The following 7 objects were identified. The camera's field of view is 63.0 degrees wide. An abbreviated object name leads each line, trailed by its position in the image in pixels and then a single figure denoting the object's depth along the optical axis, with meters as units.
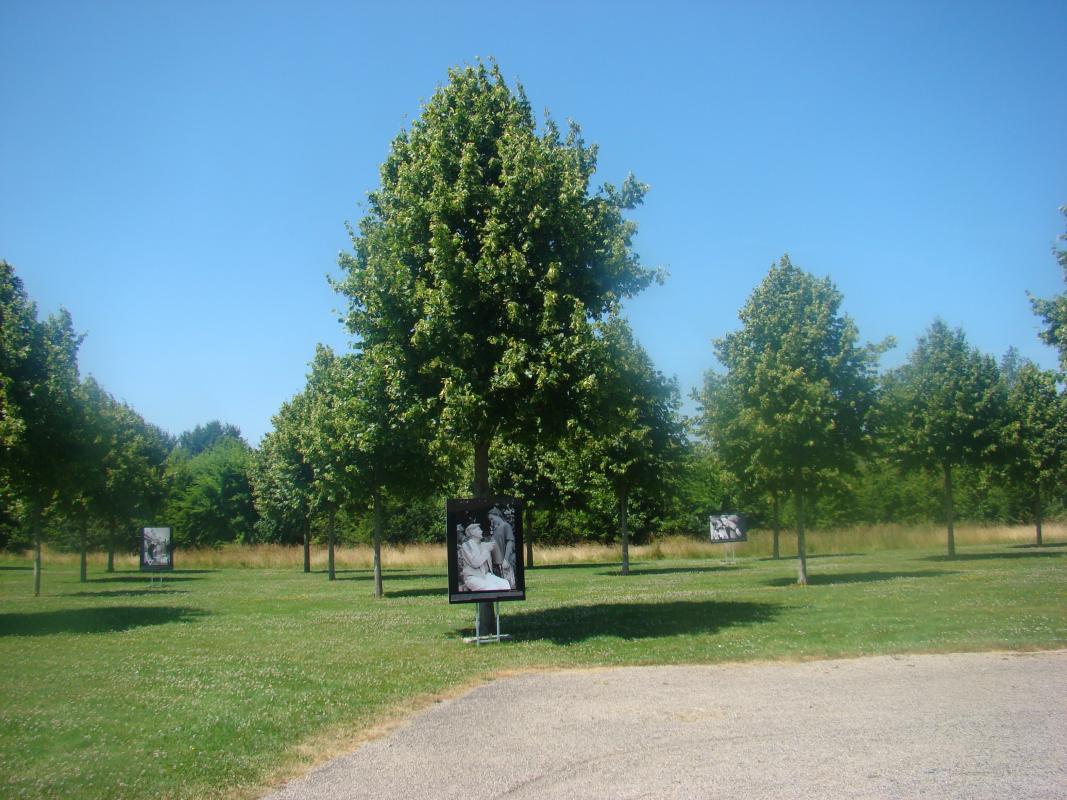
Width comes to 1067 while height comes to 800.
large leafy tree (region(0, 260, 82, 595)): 22.81
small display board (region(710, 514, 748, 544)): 48.38
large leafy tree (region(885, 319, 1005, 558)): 36.56
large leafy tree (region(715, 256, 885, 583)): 24.16
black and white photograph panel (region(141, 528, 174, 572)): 39.72
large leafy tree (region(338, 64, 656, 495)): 15.73
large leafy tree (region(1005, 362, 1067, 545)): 40.34
